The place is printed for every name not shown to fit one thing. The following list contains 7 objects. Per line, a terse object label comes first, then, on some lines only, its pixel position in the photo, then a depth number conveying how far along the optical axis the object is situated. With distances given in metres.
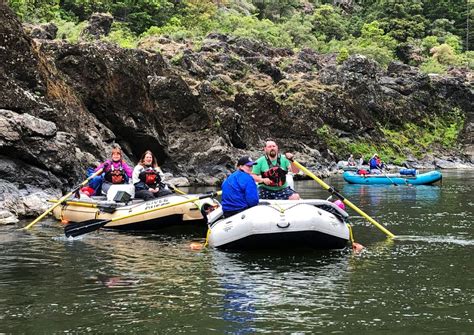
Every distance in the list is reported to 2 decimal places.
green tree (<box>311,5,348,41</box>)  79.06
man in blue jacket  9.79
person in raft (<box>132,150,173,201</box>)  13.38
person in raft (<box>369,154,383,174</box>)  29.64
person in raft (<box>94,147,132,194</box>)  14.25
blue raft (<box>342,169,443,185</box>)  25.70
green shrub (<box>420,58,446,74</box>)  63.11
